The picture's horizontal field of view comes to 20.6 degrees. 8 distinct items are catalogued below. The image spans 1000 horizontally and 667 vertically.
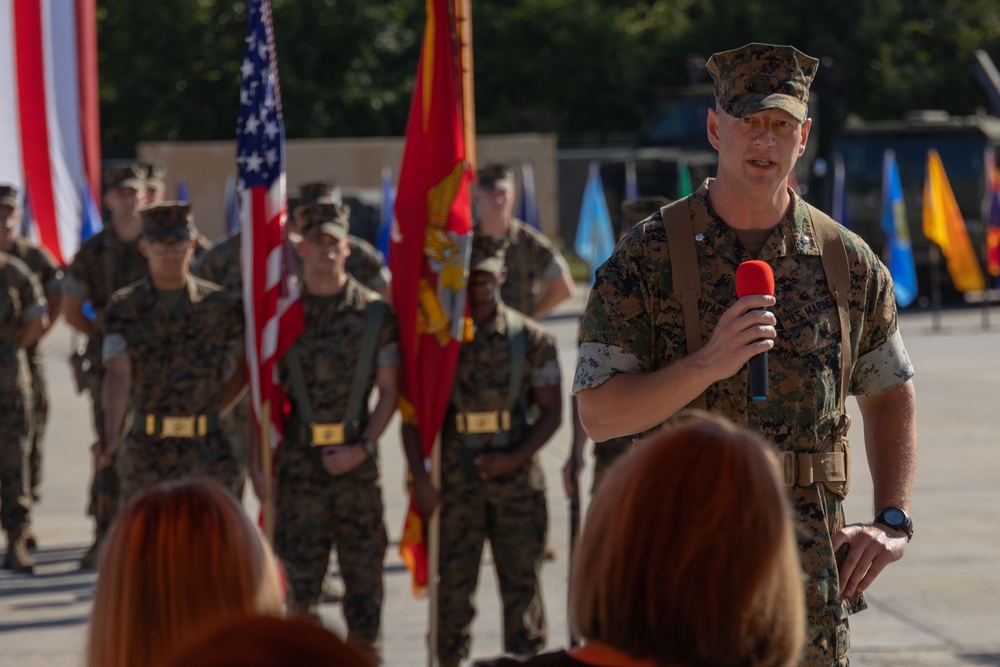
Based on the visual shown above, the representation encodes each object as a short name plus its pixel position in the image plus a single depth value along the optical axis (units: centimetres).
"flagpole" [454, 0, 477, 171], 1271
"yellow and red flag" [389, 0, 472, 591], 1208
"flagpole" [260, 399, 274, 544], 1192
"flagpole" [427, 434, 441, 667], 1160
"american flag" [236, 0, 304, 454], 1208
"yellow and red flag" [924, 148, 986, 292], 3686
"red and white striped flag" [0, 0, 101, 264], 1104
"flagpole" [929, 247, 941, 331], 3738
